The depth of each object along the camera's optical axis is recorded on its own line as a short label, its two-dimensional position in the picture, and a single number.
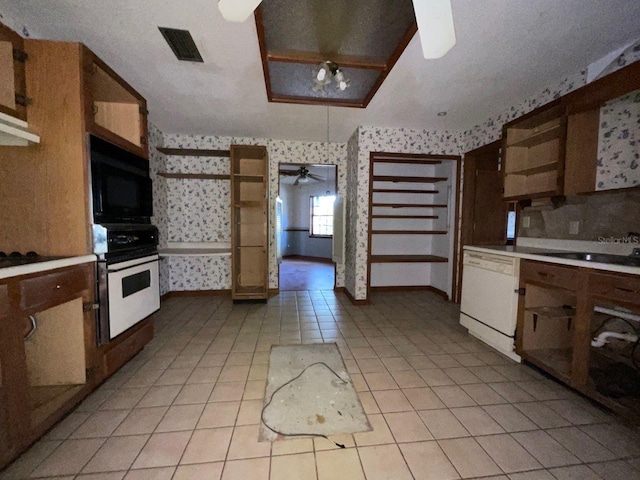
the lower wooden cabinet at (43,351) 1.11
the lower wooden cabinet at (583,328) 1.44
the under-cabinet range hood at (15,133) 1.27
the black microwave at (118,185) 1.59
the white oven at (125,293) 1.61
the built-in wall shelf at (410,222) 4.03
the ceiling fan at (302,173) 5.49
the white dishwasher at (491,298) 2.05
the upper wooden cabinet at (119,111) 1.78
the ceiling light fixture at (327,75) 1.86
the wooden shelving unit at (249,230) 3.53
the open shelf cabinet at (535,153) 2.05
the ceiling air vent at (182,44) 1.70
